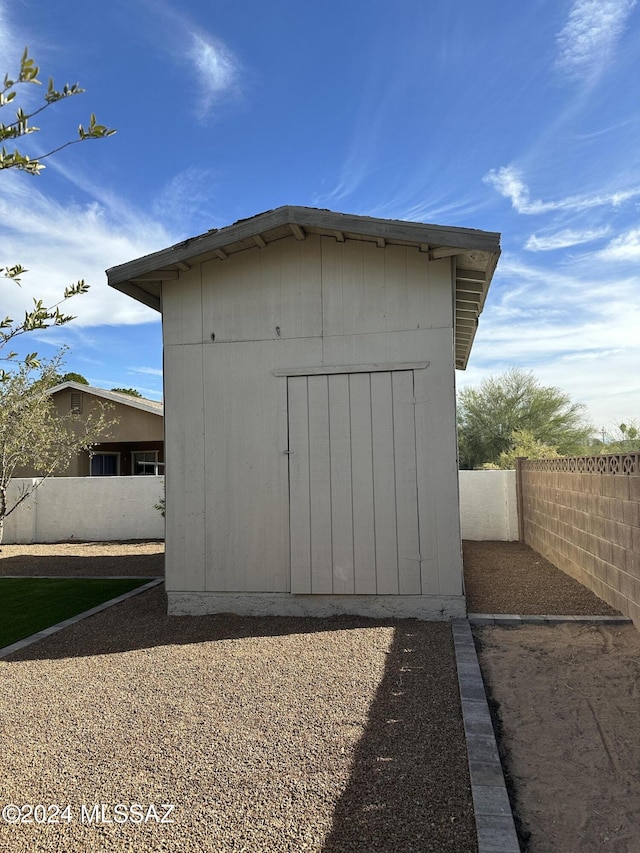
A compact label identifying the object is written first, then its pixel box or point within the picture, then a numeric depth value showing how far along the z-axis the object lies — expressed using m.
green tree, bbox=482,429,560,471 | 12.77
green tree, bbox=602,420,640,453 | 13.26
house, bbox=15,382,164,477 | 15.05
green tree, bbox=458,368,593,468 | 18.11
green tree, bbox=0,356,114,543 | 10.28
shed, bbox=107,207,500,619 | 5.48
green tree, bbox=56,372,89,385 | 28.30
